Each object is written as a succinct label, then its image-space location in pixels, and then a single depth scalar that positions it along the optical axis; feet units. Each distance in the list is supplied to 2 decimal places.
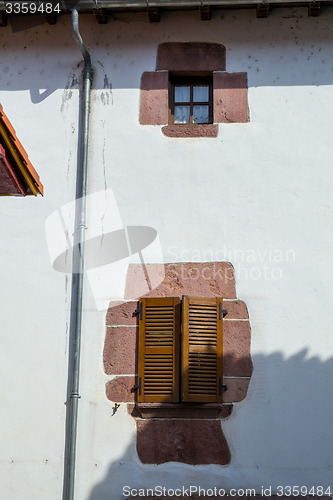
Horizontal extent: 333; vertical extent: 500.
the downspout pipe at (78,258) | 23.31
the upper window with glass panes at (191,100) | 26.99
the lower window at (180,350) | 23.59
